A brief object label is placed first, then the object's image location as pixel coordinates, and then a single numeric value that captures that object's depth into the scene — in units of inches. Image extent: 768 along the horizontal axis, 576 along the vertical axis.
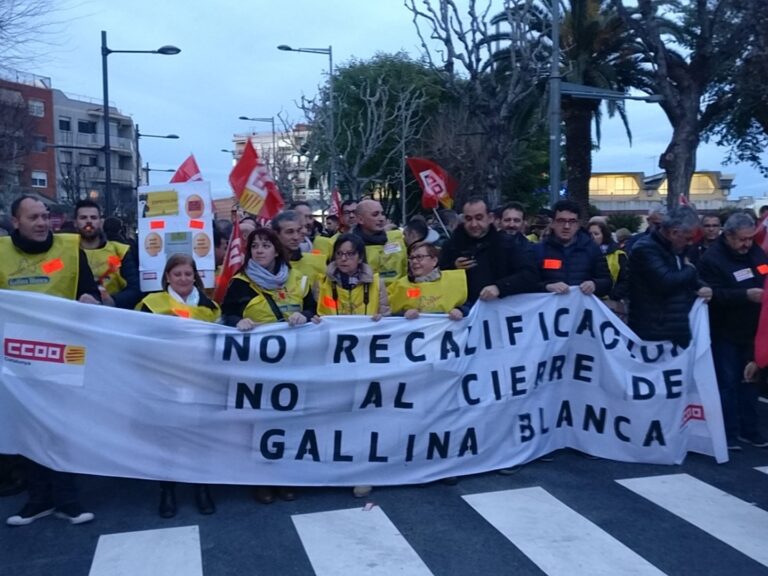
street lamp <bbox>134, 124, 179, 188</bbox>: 1169.0
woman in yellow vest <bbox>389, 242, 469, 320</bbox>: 244.5
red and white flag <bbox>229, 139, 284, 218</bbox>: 338.3
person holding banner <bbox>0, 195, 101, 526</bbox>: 210.4
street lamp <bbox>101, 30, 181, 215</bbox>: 743.1
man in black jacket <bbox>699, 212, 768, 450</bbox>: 266.8
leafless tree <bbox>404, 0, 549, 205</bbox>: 820.0
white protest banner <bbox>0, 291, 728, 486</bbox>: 213.3
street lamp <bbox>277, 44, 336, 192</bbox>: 1162.0
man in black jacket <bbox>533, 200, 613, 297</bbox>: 263.0
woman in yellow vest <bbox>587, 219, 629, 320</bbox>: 278.7
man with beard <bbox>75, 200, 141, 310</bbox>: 265.1
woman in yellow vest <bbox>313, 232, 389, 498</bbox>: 237.6
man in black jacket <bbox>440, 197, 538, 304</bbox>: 249.4
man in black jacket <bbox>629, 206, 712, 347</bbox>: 252.8
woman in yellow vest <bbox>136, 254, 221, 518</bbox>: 223.5
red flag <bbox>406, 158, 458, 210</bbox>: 432.5
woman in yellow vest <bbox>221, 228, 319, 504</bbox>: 228.8
